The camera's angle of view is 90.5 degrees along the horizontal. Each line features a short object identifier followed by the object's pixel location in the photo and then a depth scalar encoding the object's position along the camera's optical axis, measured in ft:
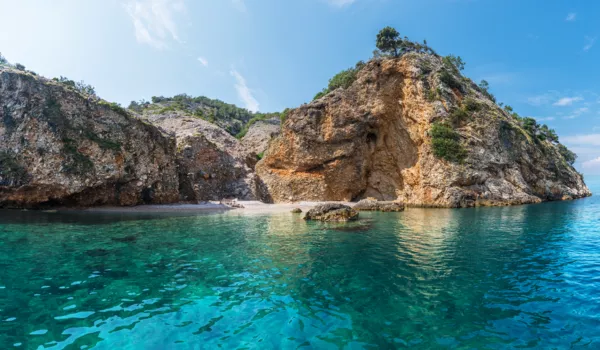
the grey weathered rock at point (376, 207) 114.42
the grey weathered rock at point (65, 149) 96.17
